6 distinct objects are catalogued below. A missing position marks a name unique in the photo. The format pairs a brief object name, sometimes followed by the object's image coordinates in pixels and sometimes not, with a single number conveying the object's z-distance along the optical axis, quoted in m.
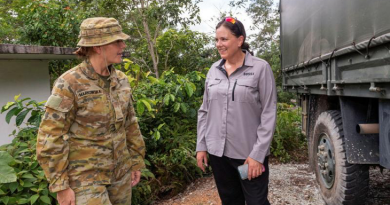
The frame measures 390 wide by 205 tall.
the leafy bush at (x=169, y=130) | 4.34
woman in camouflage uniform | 1.70
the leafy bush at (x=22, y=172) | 2.54
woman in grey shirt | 1.98
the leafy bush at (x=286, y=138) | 5.70
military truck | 1.89
